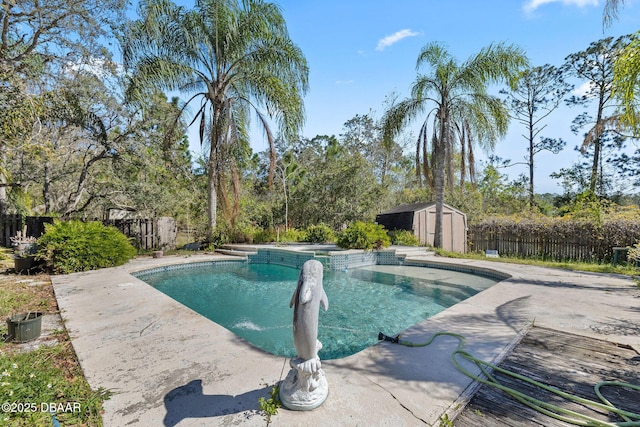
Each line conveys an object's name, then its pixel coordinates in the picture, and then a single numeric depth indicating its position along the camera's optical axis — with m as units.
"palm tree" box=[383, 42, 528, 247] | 9.91
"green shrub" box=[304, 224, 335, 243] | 13.71
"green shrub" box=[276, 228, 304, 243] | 13.93
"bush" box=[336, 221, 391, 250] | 10.30
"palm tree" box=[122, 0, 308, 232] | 9.96
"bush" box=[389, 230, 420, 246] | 12.62
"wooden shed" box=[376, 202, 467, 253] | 13.40
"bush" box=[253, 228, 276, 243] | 13.28
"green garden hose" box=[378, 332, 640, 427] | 1.92
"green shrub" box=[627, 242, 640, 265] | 4.59
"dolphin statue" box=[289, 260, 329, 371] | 1.92
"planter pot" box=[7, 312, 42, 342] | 3.09
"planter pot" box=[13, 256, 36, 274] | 6.99
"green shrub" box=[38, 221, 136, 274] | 7.07
